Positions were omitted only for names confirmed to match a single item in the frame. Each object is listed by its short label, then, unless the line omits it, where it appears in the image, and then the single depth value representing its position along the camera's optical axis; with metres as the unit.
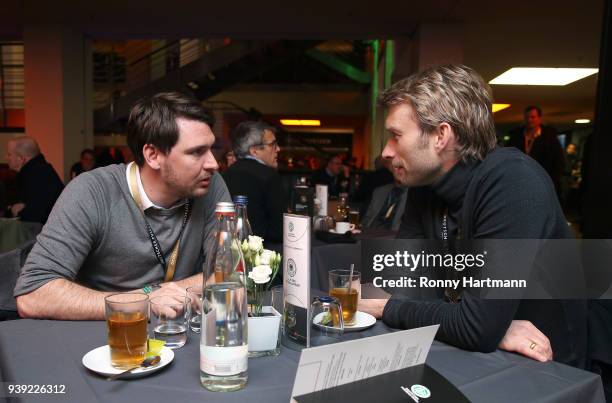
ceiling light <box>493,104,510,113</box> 11.96
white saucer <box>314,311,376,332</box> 1.09
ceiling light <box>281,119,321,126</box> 15.49
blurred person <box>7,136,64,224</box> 4.12
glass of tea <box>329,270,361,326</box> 1.13
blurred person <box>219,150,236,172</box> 5.80
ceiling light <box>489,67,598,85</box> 7.82
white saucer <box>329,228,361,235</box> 3.07
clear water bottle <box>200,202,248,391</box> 0.77
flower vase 0.94
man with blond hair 1.03
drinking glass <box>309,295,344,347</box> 1.06
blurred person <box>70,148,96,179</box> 6.11
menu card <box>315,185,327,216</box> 3.32
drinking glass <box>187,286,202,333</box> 1.09
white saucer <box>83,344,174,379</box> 0.82
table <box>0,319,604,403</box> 0.78
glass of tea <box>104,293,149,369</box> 0.86
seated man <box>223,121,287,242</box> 3.12
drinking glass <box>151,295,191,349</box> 1.00
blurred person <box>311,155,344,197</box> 8.02
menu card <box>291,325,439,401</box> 0.69
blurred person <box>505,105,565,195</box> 5.38
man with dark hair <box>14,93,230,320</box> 1.40
